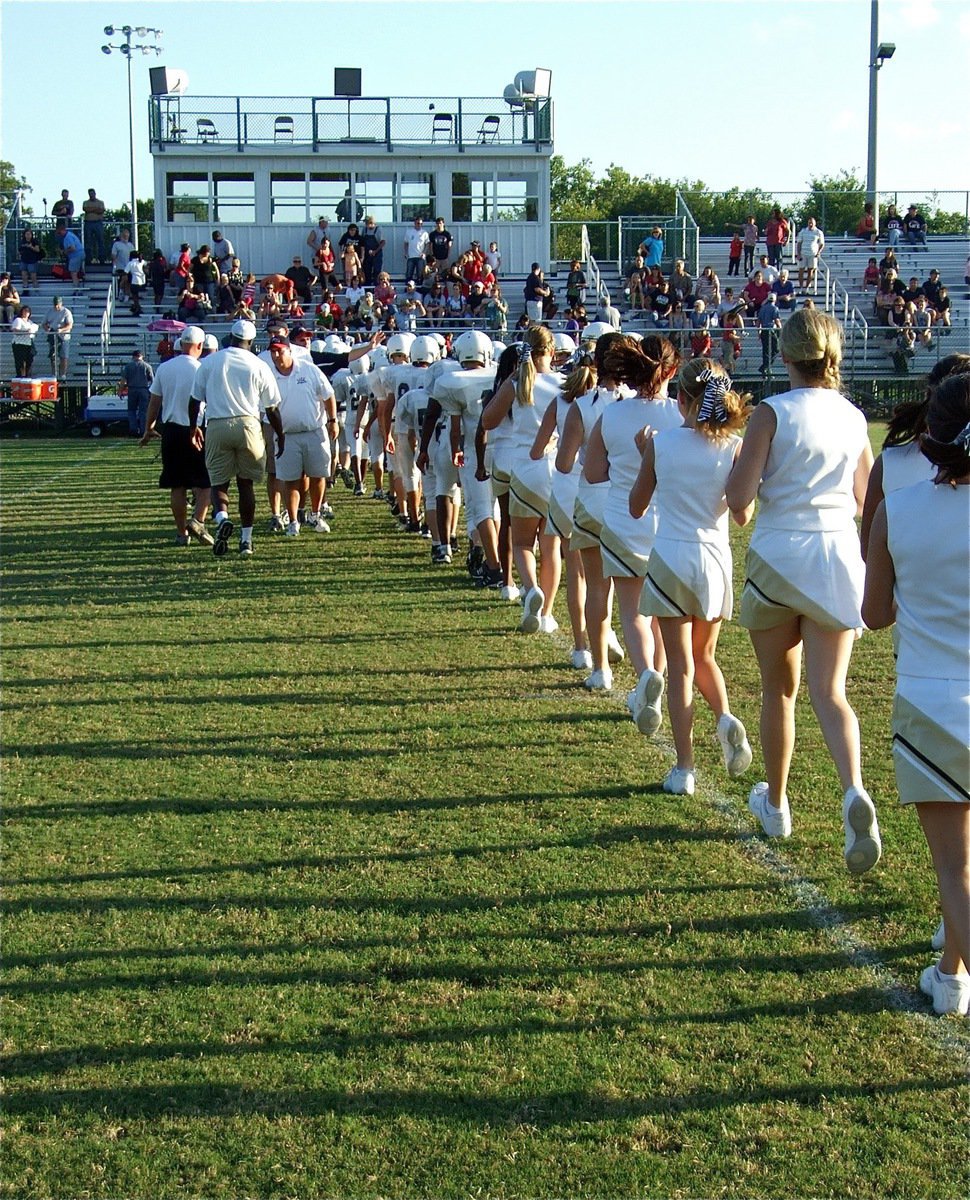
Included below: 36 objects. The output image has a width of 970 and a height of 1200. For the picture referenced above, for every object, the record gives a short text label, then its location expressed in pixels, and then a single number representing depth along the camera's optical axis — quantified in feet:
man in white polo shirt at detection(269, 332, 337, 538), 48.91
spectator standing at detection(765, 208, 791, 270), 123.34
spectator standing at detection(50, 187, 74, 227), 130.31
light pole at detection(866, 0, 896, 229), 128.57
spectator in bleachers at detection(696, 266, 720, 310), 111.86
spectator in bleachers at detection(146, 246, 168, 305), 119.44
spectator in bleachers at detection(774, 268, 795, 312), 115.65
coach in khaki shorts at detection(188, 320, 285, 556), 44.91
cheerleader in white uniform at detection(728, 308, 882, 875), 18.61
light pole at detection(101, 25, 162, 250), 202.90
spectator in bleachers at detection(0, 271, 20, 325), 113.60
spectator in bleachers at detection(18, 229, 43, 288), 123.44
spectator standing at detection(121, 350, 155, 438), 104.06
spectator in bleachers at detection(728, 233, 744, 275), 122.01
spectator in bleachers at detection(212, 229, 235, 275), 119.85
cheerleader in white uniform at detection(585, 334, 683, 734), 24.61
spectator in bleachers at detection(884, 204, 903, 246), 128.47
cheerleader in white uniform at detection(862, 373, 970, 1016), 13.47
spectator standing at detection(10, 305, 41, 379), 108.78
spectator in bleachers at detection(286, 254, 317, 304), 117.70
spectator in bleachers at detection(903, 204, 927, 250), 128.57
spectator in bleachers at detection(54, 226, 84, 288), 124.06
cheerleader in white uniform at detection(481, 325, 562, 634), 32.68
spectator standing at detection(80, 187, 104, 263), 127.34
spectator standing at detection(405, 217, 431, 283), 121.39
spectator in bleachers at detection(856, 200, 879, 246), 129.70
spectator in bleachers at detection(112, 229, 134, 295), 120.88
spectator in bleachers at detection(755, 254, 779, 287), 115.34
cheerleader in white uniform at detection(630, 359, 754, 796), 21.20
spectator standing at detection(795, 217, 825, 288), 118.01
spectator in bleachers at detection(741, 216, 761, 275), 122.01
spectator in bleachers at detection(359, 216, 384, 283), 121.08
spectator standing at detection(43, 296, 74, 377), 110.83
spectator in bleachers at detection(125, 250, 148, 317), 118.42
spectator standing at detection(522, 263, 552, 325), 109.50
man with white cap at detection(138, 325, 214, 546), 48.08
